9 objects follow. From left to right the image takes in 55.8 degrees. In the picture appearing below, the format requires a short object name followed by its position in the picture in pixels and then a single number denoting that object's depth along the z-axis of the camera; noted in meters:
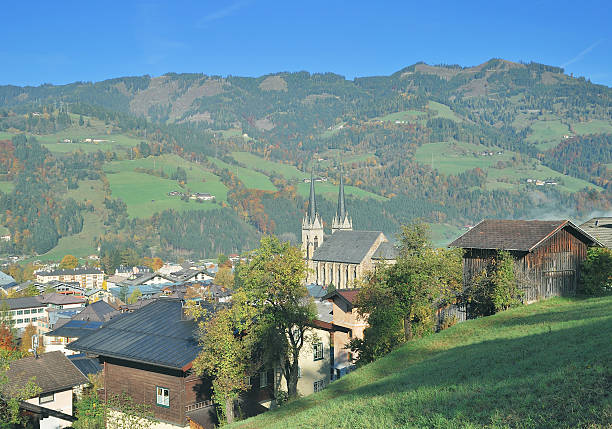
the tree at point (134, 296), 114.35
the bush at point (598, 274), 33.06
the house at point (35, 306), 101.31
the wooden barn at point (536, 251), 32.44
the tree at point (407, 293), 30.09
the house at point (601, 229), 37.84
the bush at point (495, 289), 31.58
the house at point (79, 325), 61.34
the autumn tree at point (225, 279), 133.12
